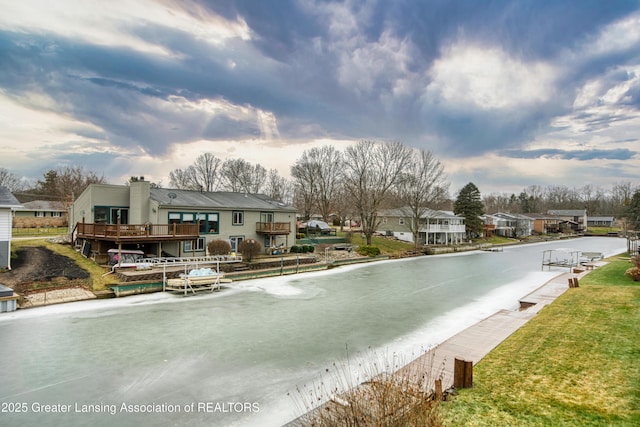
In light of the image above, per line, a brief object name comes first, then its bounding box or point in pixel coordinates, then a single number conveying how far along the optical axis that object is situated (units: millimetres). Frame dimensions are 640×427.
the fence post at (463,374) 6492
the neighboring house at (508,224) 68750
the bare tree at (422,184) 45062
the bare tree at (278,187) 65631
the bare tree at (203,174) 61875
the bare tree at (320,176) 59188
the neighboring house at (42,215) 39062
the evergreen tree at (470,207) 57719
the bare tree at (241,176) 61312
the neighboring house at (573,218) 88675
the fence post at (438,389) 5613
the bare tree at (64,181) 51394
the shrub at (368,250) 35366
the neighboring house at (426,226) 48656
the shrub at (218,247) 24375
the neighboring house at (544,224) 81875
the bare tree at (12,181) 61656
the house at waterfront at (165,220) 21125
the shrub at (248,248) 25062
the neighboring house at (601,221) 103188
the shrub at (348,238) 39938
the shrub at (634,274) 17403
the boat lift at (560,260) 28889
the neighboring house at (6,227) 17375
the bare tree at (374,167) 41844
